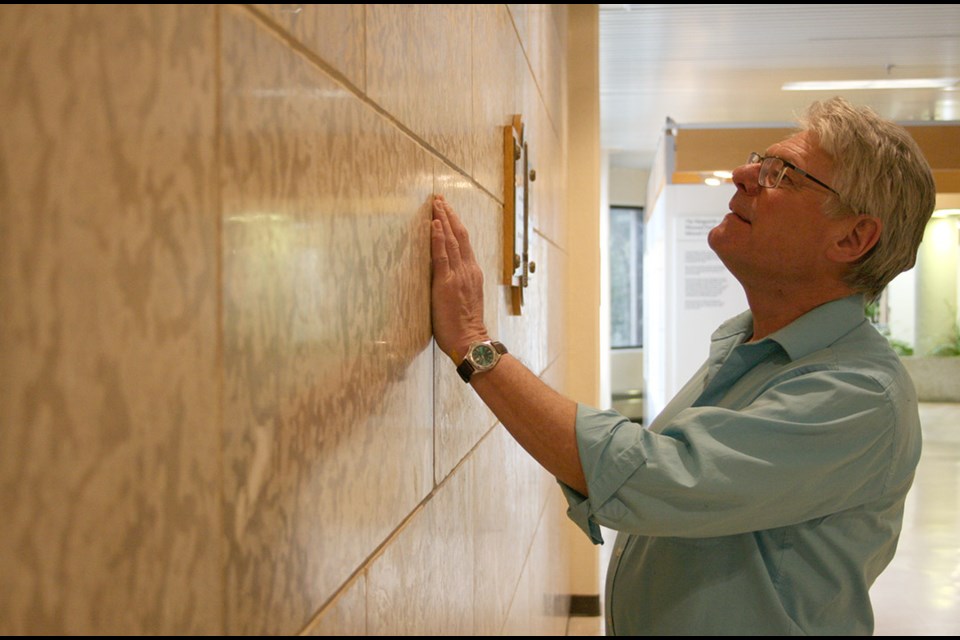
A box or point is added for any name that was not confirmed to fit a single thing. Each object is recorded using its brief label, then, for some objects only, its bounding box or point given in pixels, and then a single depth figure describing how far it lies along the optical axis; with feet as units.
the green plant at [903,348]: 41.78
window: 57.16
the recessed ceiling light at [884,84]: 29.07
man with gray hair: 4.76
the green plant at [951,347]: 40.63
